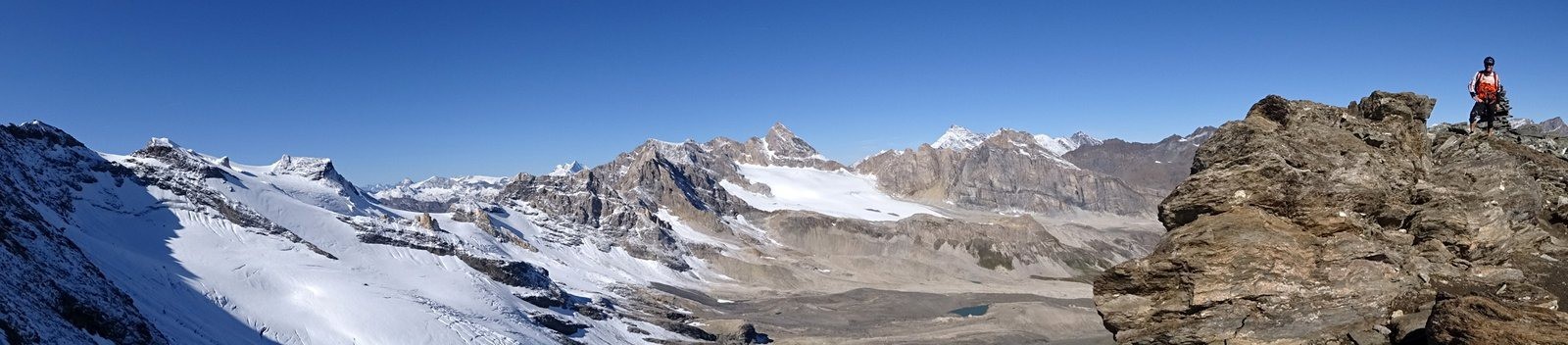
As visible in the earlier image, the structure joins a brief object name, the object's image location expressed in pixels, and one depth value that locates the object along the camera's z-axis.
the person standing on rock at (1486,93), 18.53
